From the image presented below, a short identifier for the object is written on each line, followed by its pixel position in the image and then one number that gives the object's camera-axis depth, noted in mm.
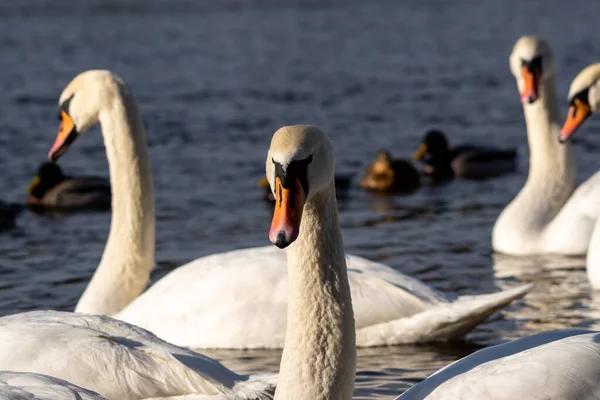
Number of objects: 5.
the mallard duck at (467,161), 15961
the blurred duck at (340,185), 14807
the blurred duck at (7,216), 13492
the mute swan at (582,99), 11336
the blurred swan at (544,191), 11102
